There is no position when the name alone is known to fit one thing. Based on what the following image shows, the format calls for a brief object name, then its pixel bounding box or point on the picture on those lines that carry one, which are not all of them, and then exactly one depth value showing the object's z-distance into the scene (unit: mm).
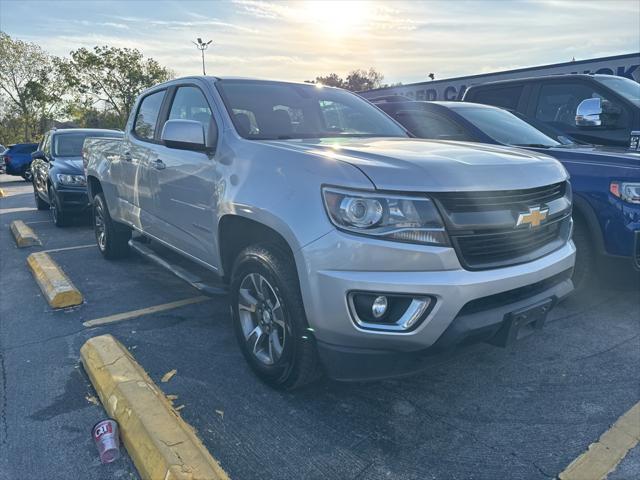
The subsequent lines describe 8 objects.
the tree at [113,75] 39844
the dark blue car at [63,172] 7926
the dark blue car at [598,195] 3898
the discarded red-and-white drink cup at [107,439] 2299
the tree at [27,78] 39531
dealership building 9828
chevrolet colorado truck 2275
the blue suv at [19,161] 20500
